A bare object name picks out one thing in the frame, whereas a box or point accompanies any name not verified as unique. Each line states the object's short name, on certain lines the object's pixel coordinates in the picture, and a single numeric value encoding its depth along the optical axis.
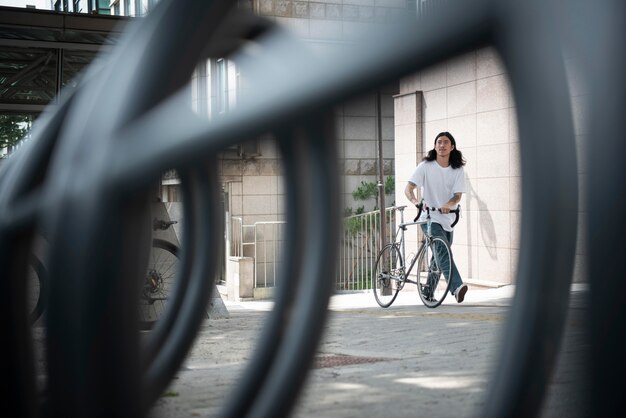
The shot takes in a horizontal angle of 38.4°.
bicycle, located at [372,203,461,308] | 9.73
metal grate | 4.86
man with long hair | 9.48
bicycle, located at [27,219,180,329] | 7.80
